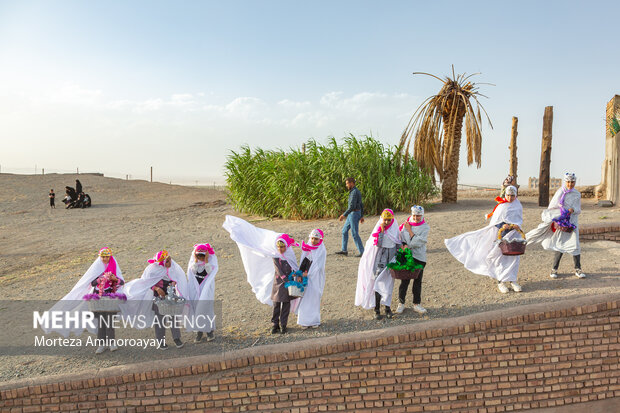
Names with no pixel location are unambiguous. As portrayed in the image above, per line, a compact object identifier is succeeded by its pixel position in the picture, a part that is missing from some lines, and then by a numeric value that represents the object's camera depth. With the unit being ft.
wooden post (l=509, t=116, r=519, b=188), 56.80
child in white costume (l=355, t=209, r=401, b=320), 21.11
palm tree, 51.55
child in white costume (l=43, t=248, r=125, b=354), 19.89
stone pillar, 49.37
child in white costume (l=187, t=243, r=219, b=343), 20.16
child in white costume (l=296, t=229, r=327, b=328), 20.85
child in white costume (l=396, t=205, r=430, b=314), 20.80
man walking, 32.04
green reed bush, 47.85
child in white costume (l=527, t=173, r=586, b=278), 25.04
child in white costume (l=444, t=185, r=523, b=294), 23.68
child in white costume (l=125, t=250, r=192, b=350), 19.61
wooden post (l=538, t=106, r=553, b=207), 50.47
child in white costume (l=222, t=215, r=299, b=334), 20.54
